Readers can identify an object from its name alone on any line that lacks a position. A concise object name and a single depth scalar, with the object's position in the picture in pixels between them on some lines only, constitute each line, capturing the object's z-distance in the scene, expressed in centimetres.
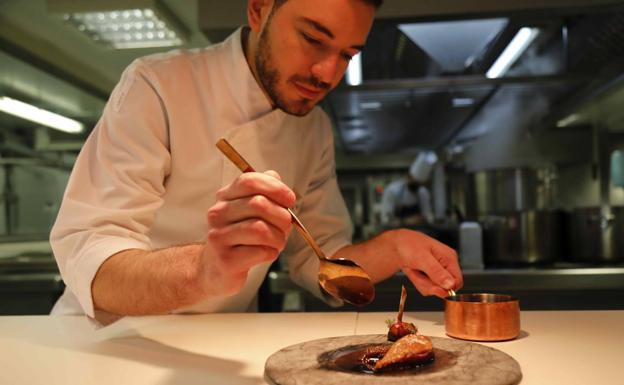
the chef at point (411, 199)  539
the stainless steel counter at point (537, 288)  232
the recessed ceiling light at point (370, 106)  382
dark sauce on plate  73
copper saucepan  94
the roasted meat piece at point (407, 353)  72
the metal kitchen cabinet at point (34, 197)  421
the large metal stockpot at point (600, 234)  263
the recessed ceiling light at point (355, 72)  278
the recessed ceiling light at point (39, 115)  376
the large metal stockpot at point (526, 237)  270
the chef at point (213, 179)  87
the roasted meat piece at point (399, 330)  88
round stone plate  67
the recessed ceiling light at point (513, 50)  239
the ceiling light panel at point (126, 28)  250
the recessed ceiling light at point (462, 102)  377
